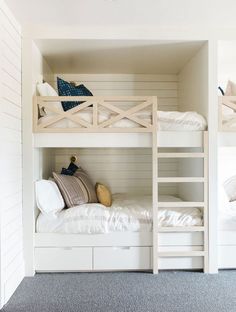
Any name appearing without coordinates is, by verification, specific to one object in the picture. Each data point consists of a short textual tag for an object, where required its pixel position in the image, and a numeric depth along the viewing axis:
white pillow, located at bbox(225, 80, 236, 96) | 3.66
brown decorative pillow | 3.50
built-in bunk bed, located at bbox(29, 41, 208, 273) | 3.34
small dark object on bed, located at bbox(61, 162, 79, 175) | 4.07
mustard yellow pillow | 3.79
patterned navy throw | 3.60
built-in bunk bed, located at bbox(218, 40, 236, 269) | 3.40
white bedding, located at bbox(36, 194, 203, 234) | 3.33
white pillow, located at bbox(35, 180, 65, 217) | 3.33
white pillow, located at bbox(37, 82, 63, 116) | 3.47
